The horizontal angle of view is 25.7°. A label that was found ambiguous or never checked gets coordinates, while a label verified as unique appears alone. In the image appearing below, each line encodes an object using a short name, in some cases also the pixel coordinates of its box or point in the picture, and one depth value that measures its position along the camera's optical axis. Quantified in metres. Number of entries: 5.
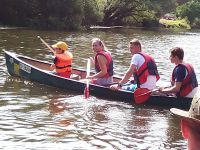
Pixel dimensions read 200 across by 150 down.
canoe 8.27
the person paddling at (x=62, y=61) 9.87
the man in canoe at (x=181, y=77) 7.71
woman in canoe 8.94
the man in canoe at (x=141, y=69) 8.32
